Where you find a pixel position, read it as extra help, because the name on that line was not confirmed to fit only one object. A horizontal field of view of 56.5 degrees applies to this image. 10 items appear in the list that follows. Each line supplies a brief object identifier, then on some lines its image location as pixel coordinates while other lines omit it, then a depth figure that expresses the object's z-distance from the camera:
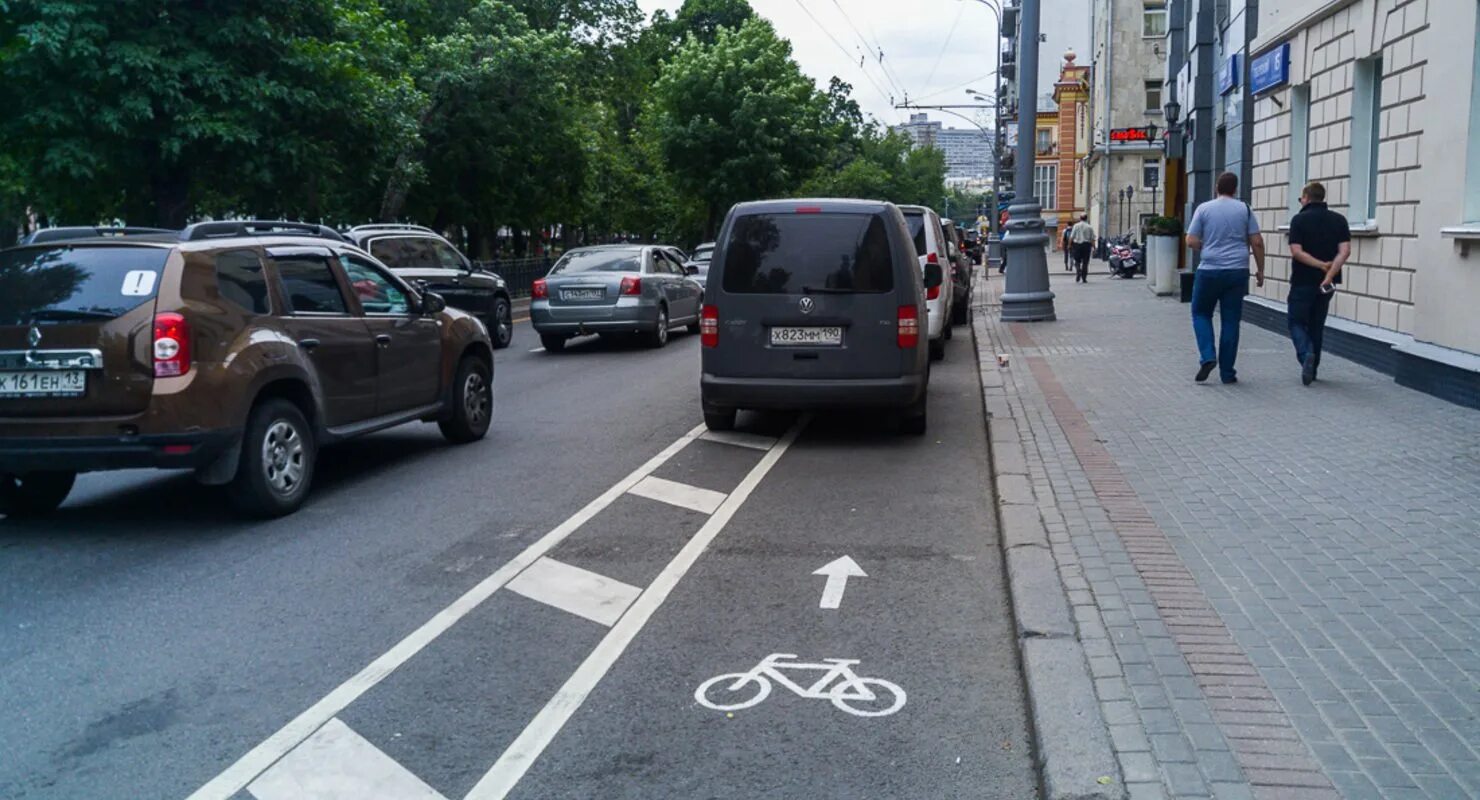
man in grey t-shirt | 12.87
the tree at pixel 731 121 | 47.44
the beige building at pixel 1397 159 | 11.65
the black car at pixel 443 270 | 19.22
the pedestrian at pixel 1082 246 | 38.75
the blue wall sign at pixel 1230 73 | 22.51
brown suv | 7.64
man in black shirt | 12.45
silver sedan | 19.67
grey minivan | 10.57
